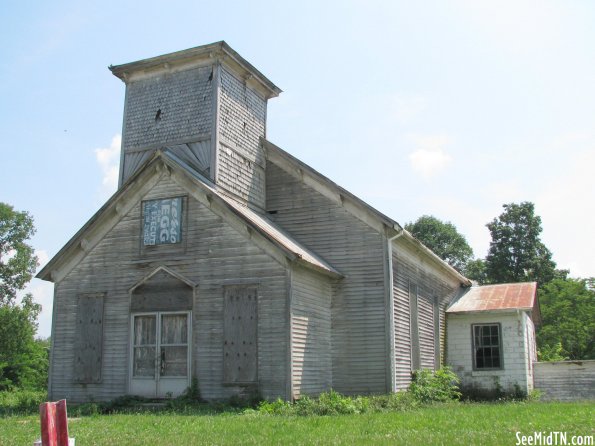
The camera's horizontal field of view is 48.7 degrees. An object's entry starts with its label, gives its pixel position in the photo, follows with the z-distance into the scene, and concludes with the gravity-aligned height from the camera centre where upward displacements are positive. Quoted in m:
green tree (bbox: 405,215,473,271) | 63.12 +9.78
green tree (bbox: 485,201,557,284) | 49.53 +7.01
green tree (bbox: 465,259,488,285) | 56.62 +6.56
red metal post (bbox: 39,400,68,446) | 6.01 -0.75
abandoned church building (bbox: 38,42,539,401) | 17.34 +2.03
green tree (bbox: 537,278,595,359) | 39.72 +1.49
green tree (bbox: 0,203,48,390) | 38.62 +1.66
